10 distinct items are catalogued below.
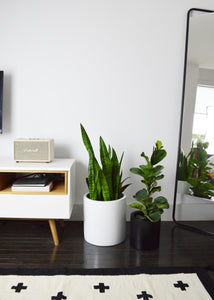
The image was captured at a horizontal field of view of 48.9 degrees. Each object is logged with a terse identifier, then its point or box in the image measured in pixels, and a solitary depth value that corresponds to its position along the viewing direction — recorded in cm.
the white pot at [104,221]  160
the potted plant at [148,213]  159
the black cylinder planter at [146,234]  159
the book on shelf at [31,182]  161
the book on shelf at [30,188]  160
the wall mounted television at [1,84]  179
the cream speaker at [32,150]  171
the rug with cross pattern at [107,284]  116
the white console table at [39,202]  159
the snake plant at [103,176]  160
